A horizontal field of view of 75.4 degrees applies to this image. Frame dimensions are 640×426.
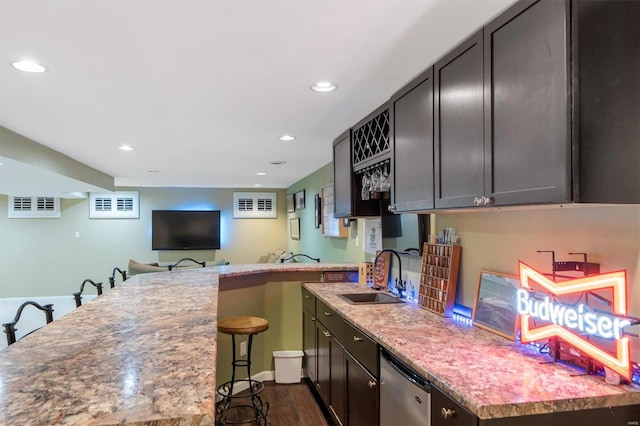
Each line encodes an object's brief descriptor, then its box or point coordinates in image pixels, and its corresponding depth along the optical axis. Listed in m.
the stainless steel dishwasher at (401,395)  1.65
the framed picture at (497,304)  1.96
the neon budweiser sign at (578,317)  1.31
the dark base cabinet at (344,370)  2.25
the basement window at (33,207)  8.68
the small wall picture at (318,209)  6.32
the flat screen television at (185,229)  9.16
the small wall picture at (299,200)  7.80
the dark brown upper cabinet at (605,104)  1.21
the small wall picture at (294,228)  8.38
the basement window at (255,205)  9.66
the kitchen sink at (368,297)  3.17
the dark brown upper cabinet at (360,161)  2.79
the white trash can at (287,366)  4.02
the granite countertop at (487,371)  1.31
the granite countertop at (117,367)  1.04
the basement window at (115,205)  9.02
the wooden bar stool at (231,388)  2.95
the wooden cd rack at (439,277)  2.45
